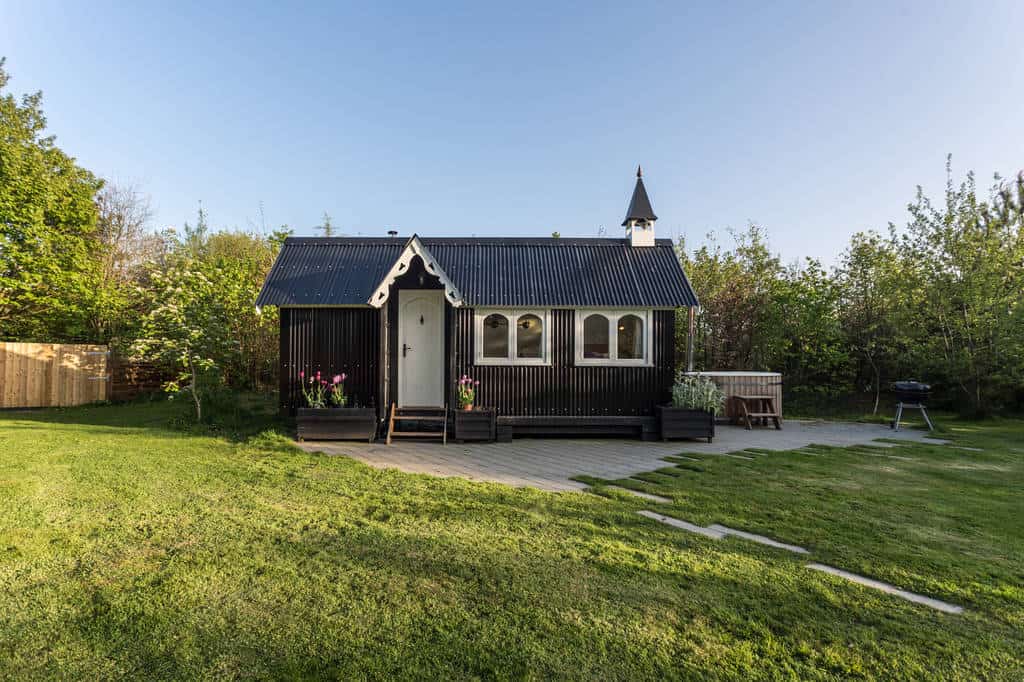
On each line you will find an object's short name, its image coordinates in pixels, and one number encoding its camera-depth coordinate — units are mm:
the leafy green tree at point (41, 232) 13508
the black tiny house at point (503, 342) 9656
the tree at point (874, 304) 13672
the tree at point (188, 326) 10477
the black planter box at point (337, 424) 8758
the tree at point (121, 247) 15594
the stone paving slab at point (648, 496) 5064
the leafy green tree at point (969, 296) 12039
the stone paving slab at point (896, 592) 2850
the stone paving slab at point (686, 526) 4023
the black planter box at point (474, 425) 9067
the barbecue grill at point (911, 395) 10812
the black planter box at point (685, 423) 9156
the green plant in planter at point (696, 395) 9266
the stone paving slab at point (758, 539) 3743
